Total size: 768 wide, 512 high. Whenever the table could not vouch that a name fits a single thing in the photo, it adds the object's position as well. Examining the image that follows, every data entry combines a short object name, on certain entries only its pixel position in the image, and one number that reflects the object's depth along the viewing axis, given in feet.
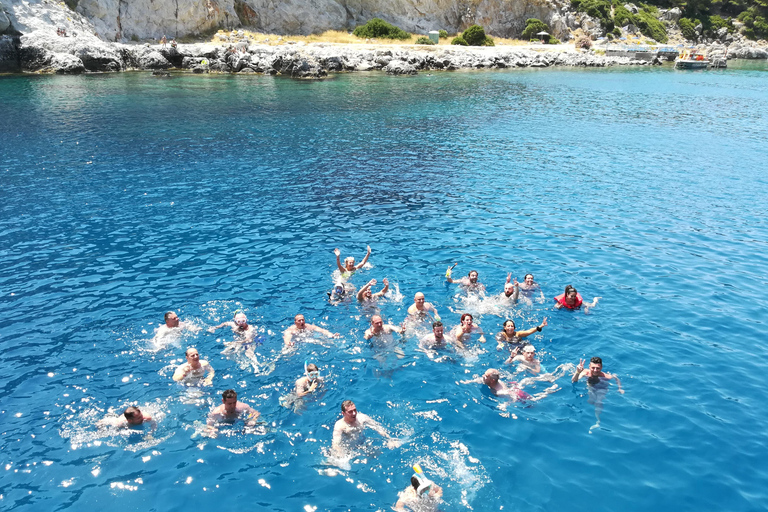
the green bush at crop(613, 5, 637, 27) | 342.85
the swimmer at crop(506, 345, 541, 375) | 41.75
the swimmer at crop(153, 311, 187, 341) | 45.83
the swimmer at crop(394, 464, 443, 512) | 29.17
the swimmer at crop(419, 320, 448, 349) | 44.96
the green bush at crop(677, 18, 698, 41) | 358.84
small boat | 269.64
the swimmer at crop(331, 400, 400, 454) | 34.78
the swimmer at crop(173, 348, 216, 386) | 40.45
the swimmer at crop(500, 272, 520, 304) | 50.93
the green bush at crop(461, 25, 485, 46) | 291.38
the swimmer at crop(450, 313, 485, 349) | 45.37
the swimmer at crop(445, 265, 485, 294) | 52.42
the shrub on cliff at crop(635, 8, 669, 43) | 346.74
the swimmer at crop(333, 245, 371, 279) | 56.65
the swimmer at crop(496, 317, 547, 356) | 44.38
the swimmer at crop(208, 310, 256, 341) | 45.44
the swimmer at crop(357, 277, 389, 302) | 50.86
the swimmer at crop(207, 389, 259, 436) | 36.14
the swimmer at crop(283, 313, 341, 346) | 45.44
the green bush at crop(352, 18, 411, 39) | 270.46
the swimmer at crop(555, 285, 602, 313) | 49.52
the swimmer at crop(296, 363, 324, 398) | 39.19
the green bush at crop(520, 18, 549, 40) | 319.47
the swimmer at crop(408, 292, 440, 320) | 48.29
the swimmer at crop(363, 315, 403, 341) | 45.19
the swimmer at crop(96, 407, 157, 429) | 35.37
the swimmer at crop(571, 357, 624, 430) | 39.81
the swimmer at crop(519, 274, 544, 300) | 52.54
